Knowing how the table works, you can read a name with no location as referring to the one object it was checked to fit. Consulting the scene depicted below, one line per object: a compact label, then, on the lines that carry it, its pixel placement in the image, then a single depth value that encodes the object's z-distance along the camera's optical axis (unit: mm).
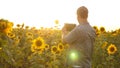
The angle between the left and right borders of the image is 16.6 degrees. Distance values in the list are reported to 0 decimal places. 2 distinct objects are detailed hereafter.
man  6152
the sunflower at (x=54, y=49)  8898
